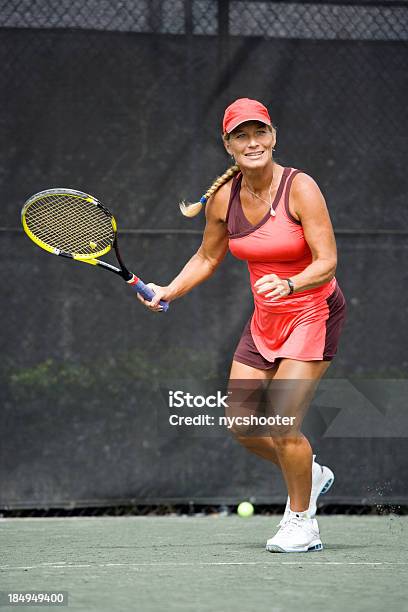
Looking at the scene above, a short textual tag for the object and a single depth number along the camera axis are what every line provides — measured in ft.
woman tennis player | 25.27
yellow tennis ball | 33.30
